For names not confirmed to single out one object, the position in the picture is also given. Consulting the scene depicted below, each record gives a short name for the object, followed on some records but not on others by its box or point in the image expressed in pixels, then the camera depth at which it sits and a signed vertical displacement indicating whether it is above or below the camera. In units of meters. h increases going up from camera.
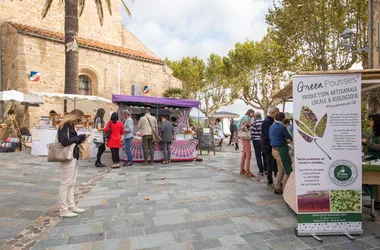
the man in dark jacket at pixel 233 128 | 15.44 +0.05
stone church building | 13.72 +4.81
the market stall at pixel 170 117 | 8.66 +0.50
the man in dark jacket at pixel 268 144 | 5.49 -0.34
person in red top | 7.34 -0.18
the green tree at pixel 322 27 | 10.08 +4.48
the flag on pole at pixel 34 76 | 13.51 +2.90
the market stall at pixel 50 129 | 9.66 -0.04
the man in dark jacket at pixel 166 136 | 8.14 -0.25
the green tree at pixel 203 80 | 31.98 +6.56
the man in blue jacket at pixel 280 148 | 4.50 -0.37
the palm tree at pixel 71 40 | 10.04 +3.65
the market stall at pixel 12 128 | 10.67 -0.02
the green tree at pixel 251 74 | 23.95 +5.71
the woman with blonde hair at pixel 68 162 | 3.55 -0.46
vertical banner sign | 3.07 -0.30
